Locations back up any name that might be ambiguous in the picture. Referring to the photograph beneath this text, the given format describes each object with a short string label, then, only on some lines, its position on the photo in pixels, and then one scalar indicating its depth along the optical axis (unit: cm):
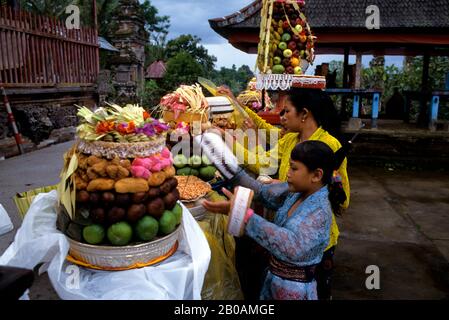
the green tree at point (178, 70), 1797
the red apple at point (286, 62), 414
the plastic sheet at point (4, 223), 220
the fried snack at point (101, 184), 152
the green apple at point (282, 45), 409
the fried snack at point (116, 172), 154
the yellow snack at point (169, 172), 169
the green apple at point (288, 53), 407
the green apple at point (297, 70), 411
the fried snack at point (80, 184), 155
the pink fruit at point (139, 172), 157
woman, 217
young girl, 163
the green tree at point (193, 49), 2616
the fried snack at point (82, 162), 159
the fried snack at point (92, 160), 157
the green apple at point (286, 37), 409
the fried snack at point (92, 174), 155
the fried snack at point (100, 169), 154
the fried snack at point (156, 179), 159
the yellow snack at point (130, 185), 152
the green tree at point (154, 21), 3756
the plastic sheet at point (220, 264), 206
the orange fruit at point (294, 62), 411
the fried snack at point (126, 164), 157
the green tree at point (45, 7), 2005
